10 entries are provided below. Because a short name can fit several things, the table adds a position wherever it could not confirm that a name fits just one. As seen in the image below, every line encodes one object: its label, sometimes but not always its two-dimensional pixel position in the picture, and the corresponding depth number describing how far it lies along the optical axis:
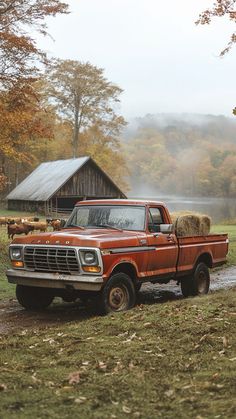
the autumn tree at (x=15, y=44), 17.71
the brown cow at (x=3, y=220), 28.31
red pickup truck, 8.98
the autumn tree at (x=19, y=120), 17.91
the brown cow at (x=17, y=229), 21.77
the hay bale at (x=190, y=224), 15.76
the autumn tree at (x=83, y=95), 59.34
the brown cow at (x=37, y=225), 22.89
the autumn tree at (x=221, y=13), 17.95
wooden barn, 45.16
